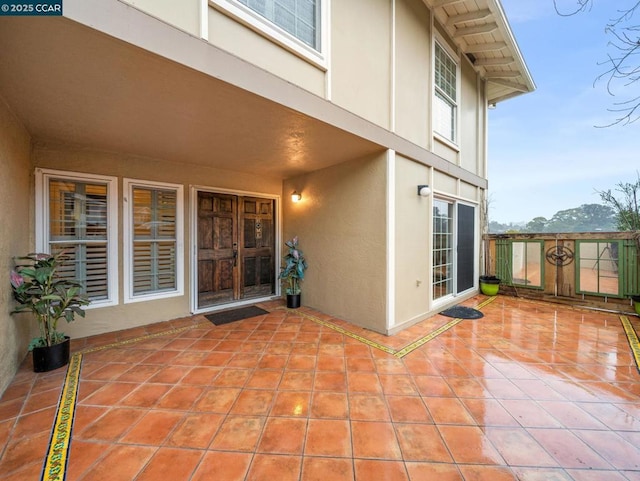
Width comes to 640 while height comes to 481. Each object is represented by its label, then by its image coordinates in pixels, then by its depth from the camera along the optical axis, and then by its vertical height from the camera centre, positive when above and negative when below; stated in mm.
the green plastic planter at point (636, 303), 4141 -1087
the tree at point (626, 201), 4676 +742
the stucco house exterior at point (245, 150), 1816 +1203
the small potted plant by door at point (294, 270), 4504 -570
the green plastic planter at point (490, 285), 5703 -1084
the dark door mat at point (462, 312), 4202 -1312
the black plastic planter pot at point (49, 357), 2432 -1180
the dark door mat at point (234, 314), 3918 -1274
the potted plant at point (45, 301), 2373 -618
